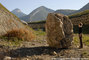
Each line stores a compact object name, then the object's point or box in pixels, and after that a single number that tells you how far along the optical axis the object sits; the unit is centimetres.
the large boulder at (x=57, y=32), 692
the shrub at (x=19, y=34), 952
